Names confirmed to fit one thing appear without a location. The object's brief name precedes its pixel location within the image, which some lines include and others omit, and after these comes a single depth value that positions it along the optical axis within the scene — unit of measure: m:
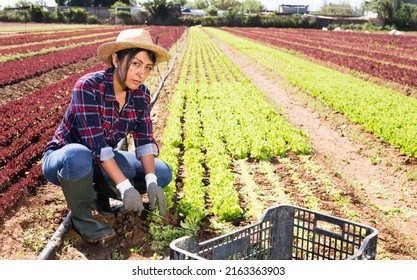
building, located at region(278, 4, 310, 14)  112.88
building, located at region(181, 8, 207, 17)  103.69
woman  3.86
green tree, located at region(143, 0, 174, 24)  78.62
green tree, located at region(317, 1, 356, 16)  133.75
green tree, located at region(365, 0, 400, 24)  68.38
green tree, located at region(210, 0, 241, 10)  150.50
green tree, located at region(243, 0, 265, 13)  156.25
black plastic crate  2.62
